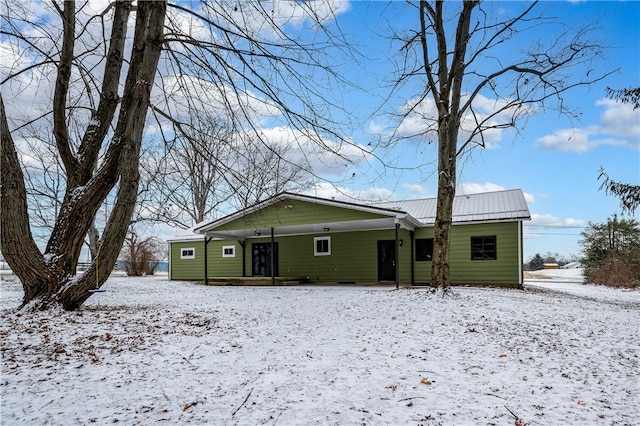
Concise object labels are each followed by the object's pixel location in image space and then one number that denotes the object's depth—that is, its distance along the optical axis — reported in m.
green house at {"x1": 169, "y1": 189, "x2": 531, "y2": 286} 14.55
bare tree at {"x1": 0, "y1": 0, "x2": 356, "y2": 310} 5.22
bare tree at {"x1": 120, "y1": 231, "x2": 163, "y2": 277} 26.52
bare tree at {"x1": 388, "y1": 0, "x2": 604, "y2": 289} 9.38
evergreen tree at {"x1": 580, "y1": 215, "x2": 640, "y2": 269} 24.73
